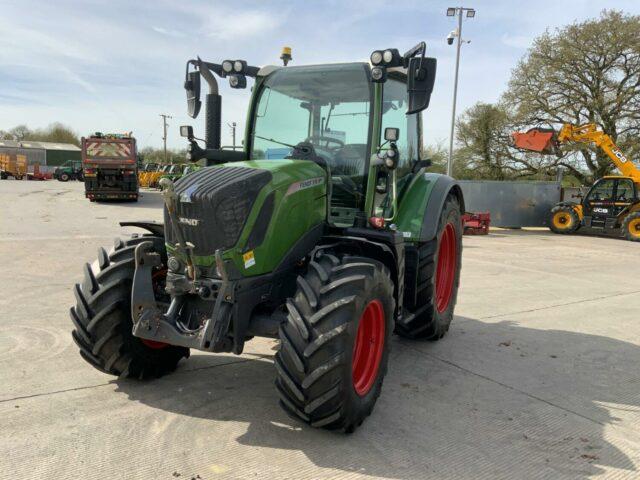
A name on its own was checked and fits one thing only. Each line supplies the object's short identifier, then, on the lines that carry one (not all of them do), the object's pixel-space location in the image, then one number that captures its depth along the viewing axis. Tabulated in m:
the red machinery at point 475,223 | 16.45
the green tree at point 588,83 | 23.53
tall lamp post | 21.31
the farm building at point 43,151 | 70.50
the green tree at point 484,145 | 29.47
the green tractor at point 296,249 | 2.91
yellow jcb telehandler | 16.89
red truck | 20.77
